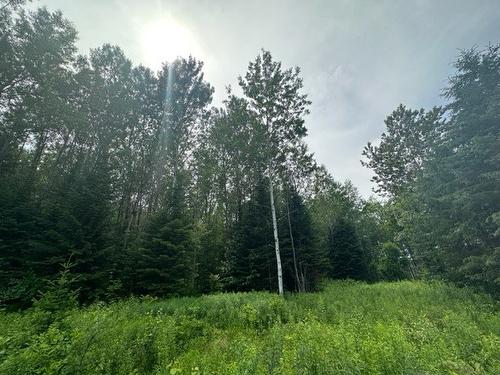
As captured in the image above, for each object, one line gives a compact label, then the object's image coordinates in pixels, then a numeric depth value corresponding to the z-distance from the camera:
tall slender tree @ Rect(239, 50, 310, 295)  16.59
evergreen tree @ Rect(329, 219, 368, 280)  27.59
